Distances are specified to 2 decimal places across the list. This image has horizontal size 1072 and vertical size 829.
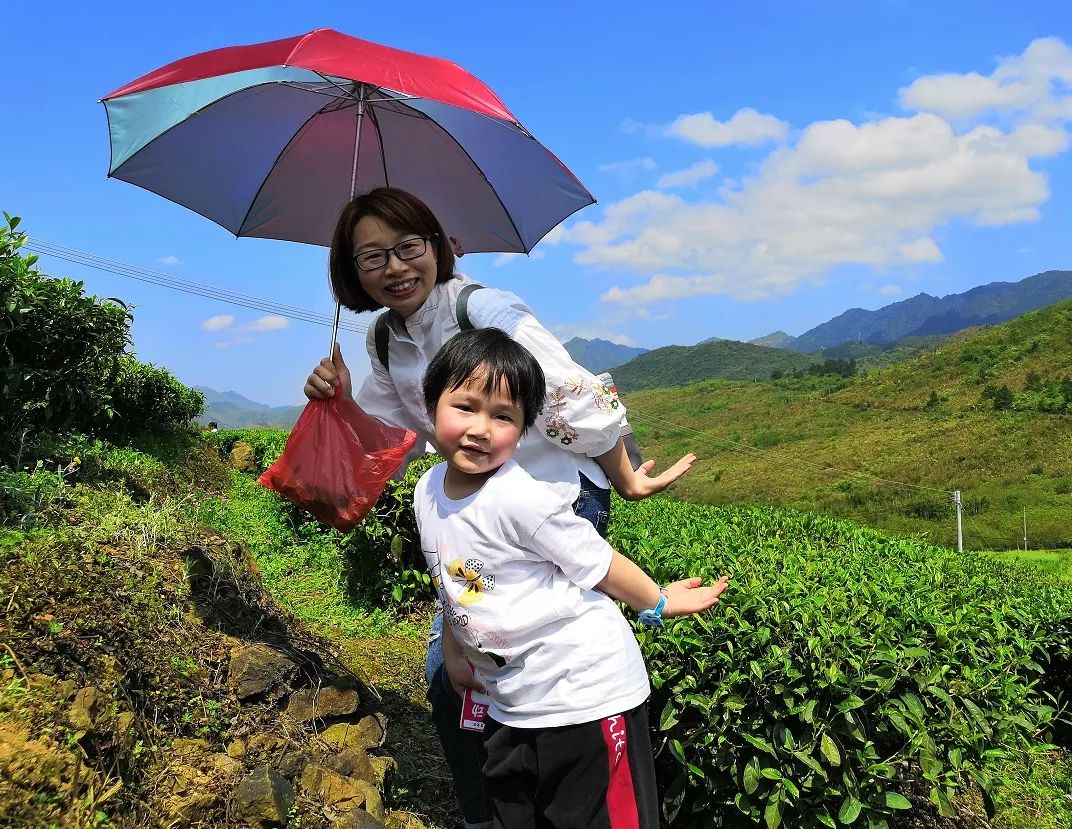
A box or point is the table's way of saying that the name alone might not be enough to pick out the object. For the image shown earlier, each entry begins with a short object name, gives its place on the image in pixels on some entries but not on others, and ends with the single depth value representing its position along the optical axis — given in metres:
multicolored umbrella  2.47
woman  1.87
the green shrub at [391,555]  5.00
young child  1.60
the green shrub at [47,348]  4.59
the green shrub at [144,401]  9.55
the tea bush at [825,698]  2.33
